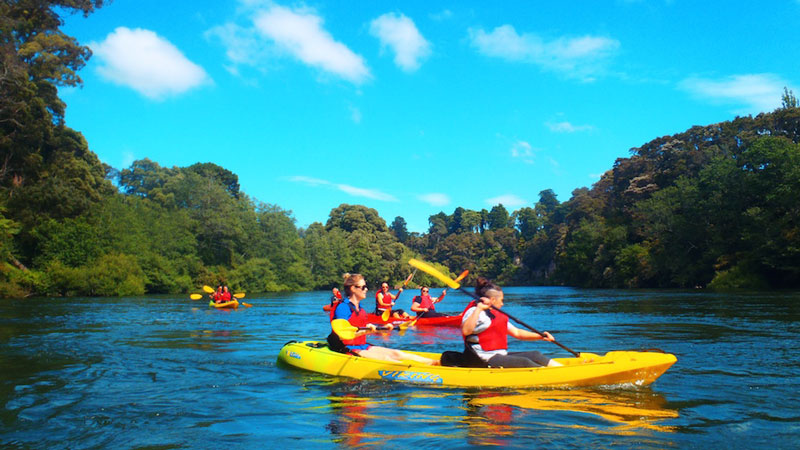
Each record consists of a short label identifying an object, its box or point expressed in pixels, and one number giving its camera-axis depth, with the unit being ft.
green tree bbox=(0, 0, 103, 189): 98.58
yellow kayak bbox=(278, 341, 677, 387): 21.75
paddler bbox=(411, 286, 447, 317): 54.34
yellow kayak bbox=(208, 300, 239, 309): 80.53
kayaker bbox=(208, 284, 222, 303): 82.52
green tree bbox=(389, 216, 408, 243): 438.81
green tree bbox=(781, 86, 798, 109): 166.34
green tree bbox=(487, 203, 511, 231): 416.26
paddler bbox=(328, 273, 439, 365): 25.44
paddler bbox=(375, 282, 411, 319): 53.31
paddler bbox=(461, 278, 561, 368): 21.77
